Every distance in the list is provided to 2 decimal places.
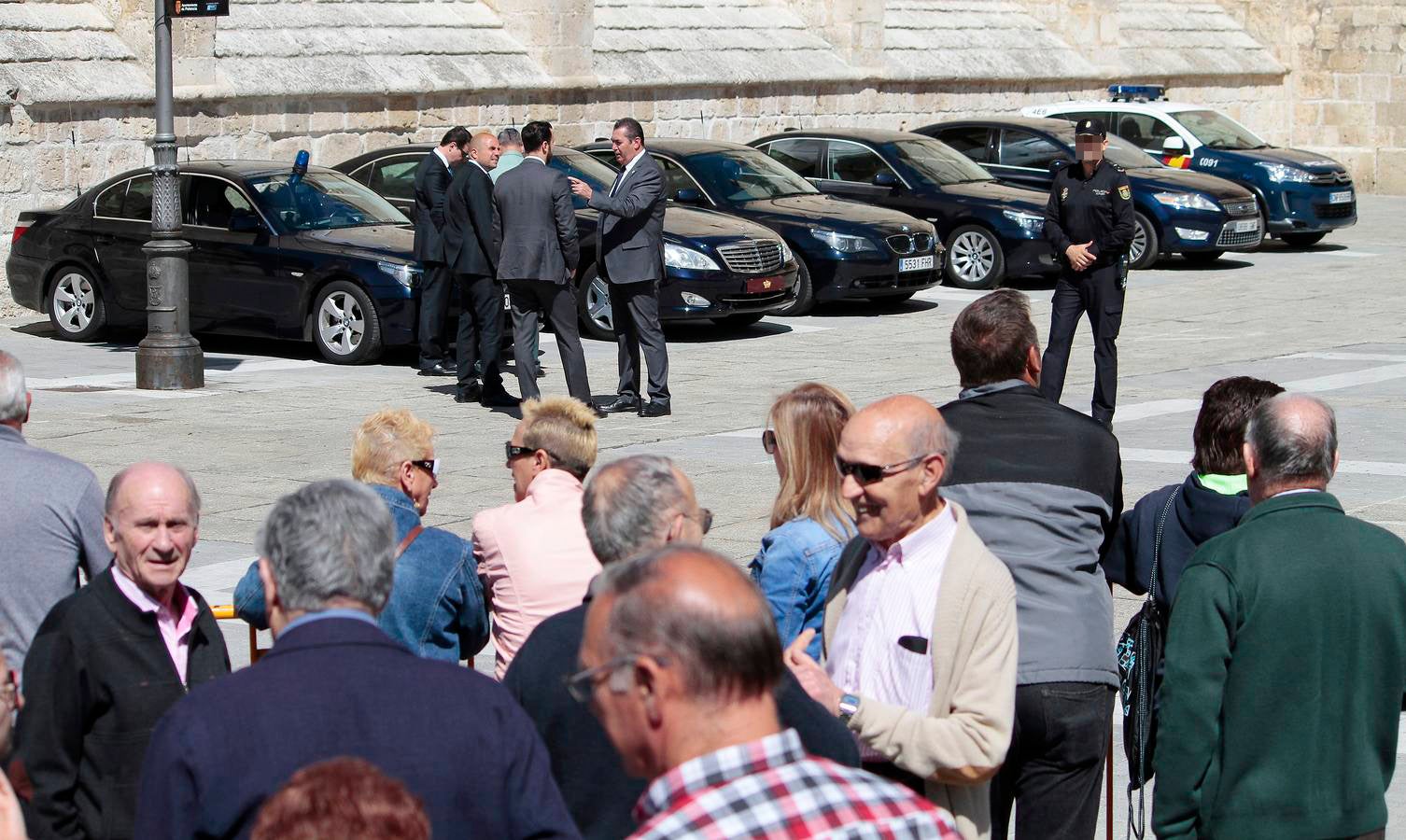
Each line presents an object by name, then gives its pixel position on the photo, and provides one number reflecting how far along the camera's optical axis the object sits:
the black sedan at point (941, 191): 21.30
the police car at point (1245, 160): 25.53
